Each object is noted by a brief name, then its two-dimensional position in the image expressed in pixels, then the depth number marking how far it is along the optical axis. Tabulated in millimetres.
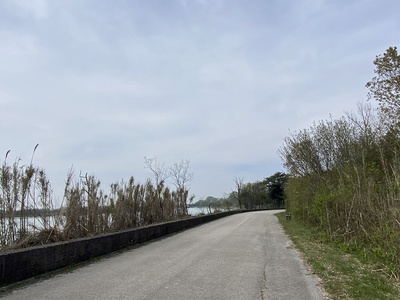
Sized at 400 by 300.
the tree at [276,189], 85438
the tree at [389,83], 15070
